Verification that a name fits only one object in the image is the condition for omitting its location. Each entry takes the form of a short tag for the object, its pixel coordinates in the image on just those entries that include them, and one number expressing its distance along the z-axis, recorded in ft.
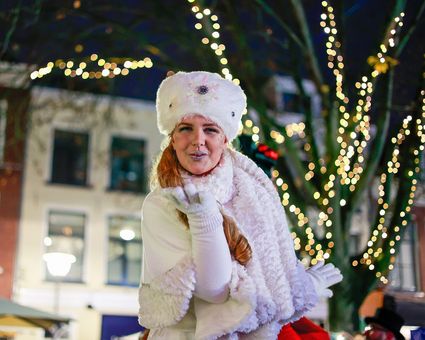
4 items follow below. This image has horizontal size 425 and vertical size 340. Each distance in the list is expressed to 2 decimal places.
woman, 7.12
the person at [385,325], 17.47
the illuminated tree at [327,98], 27.84
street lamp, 47.50
